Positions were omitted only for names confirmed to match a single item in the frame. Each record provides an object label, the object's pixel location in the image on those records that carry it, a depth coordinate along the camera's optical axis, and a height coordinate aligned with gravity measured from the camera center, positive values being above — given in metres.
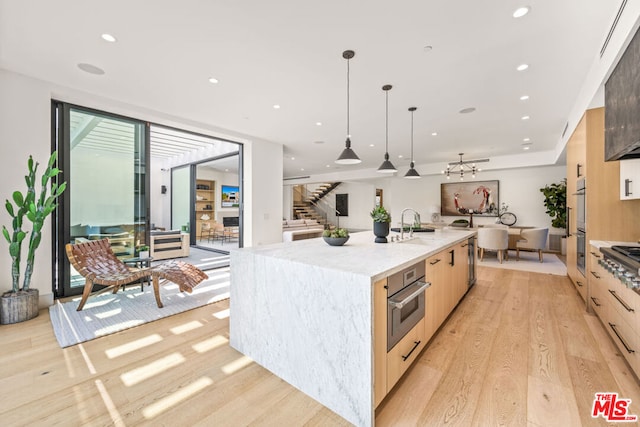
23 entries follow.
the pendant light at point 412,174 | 4.64 +0.68
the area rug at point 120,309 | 2.60 -1.16
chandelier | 8.00 +1.46
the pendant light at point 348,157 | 2.95 +0.62
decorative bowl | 2.44 -0.26
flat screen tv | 10.69 +0.67
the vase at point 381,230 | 2.65 -0.18
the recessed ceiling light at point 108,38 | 2.35 +1.58
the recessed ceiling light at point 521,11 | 2.01 +1.56
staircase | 13.87 +0.47
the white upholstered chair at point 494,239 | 5.90 -0.61
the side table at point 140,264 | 3.68 -0.79
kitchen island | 1.42 -0.66
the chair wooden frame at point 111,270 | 3.05 -0.74
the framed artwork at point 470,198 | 8.33 +0.48
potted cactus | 2.75 -0.33
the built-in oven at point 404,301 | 1.59 -0.56
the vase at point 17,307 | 2.74 -1.00
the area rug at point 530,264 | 5.21 -1.12
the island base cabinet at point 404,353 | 1.62 -0.96
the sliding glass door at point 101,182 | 3.54 +0.45
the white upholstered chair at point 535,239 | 6.03 -0.60
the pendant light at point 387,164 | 3.36 +0.71
